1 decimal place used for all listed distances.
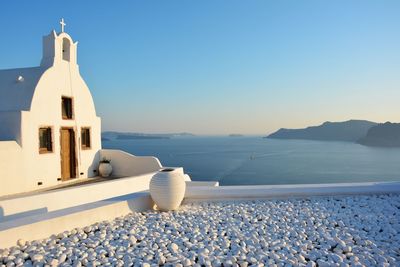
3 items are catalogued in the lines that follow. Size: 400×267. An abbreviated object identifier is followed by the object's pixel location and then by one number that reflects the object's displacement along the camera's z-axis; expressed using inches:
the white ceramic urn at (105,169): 494.9
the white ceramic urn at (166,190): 251.6
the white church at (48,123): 373.7
